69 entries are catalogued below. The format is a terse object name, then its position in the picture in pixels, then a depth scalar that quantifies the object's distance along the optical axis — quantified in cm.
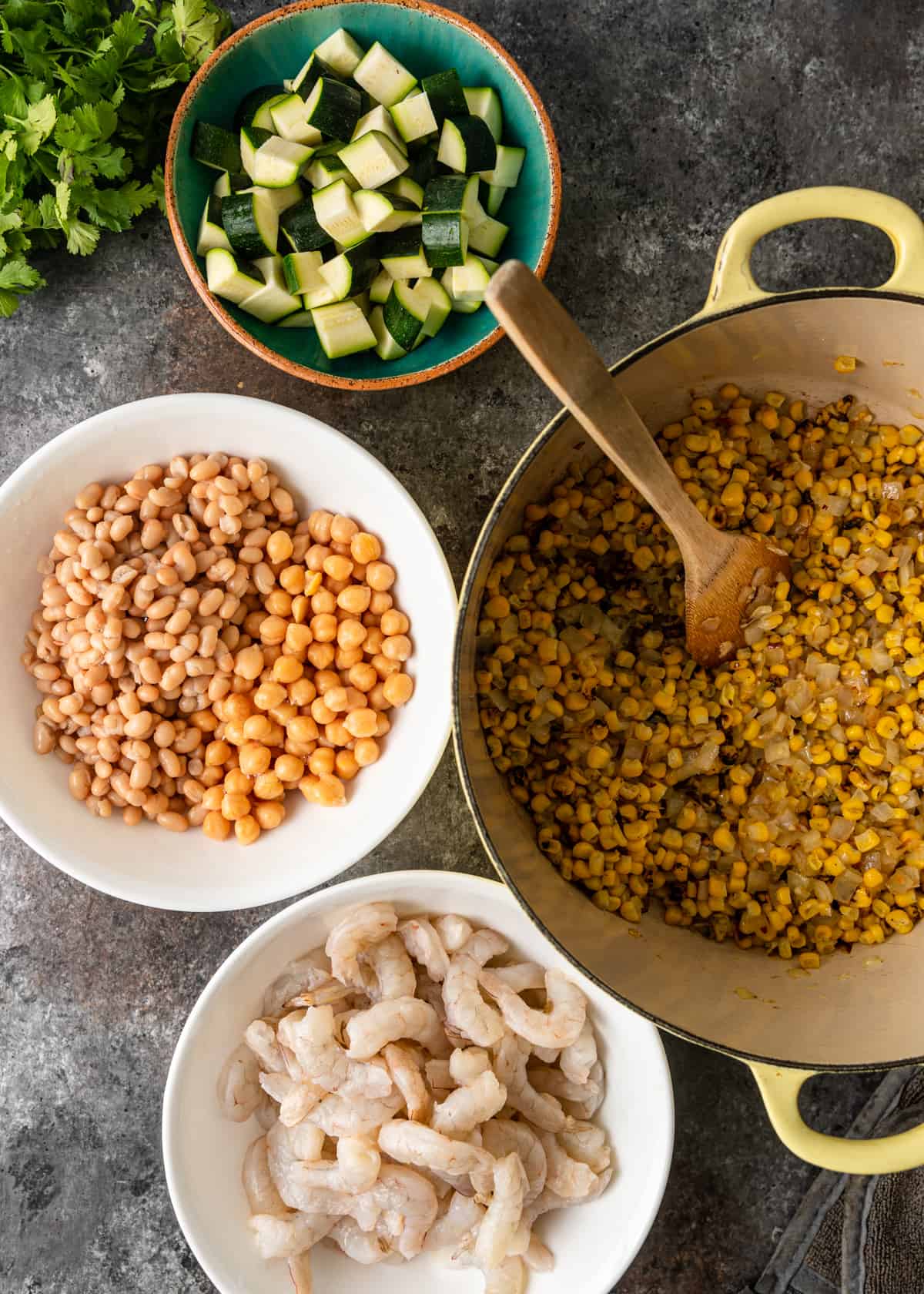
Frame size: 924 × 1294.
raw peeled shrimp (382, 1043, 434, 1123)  54
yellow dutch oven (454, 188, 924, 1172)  49
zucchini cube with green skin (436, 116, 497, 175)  55
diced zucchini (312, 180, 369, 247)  54
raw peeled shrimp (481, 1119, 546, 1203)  54
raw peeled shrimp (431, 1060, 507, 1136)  53
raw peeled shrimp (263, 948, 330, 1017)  56
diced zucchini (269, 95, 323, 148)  55
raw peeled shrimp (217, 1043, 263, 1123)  56
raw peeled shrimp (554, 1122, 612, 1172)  55
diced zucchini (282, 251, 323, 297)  55
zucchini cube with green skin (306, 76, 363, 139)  54
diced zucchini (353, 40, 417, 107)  55
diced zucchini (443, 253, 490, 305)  55
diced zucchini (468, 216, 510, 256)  56
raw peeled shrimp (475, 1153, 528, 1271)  53
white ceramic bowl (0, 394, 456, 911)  55
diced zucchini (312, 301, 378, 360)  56
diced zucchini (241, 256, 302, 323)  55
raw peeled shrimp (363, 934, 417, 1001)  55
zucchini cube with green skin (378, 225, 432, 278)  55
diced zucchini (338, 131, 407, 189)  53
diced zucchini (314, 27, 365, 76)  55
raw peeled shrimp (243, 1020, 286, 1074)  55
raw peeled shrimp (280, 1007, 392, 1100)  54
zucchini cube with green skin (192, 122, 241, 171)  55
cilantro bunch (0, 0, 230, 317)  55
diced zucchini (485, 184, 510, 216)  57
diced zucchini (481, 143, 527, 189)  56
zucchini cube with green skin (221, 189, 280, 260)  55
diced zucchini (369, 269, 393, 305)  57
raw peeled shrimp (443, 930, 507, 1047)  54
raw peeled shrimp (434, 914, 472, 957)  56
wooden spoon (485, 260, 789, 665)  44
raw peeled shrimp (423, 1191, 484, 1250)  55
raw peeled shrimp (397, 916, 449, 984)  55
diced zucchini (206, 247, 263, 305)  55
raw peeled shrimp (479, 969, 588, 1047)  54
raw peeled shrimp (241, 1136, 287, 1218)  56
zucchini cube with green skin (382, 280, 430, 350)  56
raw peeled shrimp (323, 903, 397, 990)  55
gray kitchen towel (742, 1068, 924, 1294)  58
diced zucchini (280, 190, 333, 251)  55
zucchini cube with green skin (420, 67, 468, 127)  55
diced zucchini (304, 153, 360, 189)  55
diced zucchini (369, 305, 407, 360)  57
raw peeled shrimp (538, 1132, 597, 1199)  55
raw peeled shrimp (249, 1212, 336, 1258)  54
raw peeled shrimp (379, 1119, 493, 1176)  52
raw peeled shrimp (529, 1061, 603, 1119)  56
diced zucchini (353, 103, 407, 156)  55
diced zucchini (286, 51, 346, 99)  55
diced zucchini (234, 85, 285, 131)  56
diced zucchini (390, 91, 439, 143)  54
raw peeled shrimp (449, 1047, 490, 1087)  54
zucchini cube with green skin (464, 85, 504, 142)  56
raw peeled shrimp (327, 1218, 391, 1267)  55
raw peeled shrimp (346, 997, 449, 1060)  54
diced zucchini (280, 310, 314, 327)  57
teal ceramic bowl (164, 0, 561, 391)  55
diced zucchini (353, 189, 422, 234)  54
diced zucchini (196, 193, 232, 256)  56
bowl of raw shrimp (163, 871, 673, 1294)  54
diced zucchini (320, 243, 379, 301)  55
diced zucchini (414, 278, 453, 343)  56
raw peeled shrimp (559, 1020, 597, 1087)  55
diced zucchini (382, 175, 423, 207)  55
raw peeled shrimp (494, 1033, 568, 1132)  55
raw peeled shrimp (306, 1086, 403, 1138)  54
